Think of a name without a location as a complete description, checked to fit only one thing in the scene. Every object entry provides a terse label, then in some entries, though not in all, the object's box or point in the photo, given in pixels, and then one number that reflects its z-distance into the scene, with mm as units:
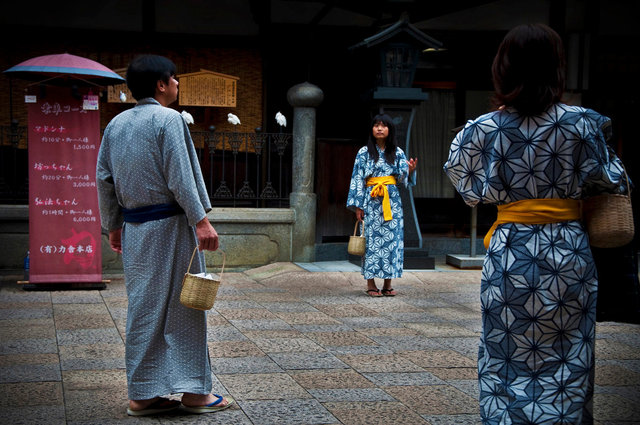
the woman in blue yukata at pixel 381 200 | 8312
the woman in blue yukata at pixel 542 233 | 2965
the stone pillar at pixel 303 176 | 10664
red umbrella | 7930
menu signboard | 8344
